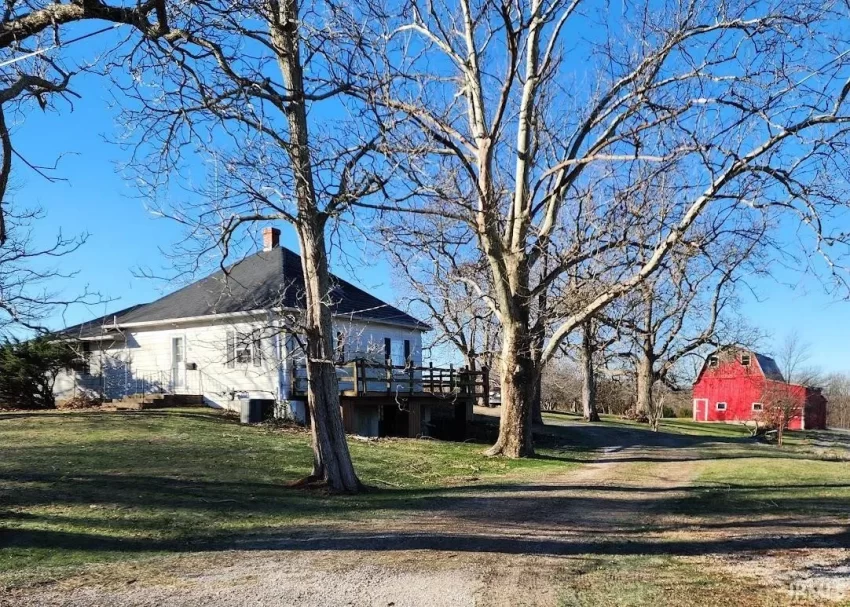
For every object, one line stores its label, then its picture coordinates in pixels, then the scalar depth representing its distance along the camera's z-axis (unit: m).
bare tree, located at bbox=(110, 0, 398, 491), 7.67
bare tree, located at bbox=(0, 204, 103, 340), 10.86
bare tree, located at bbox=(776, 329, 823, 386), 45.19
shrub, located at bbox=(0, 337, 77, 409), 22.64
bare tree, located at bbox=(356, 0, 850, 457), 14.44
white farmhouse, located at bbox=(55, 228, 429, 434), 22.20
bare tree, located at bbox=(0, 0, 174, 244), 6.34
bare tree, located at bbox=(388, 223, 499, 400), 16.28
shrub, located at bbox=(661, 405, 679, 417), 62.74
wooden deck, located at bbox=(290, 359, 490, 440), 21.47
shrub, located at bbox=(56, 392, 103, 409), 23.41
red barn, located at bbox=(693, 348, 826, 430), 47.50
